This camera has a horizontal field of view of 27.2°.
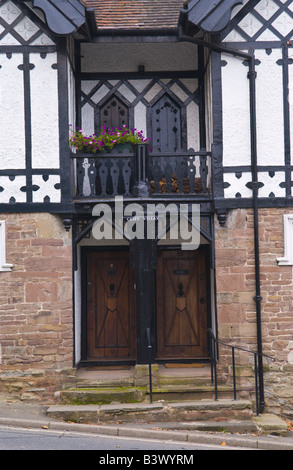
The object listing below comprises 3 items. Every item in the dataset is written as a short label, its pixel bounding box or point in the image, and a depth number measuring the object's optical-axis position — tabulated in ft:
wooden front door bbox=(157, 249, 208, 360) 39.58
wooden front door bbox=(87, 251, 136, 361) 39.47
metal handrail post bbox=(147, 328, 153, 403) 32.13
